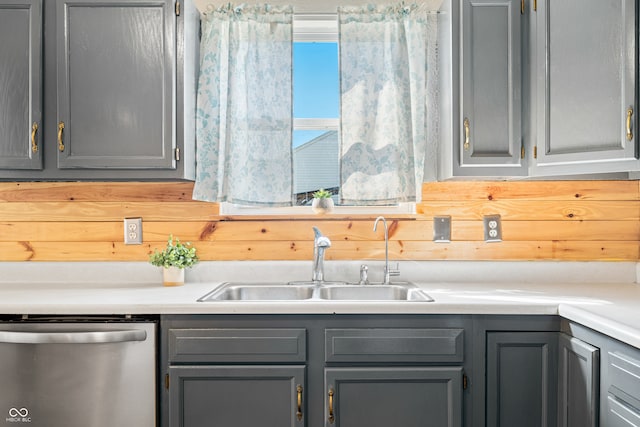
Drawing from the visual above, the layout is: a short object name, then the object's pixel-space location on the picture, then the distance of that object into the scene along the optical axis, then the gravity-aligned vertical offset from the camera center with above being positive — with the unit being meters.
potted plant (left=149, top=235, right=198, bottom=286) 2.19 -0.20
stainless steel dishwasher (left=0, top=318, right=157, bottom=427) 1.75 -0.58
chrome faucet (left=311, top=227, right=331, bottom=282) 2.25 -0.21
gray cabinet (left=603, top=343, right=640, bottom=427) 1.36 -0.49
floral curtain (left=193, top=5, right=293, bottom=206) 2.26 +0.49
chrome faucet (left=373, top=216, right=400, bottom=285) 2.23 -0.22
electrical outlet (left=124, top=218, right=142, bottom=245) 2.37 -0.08
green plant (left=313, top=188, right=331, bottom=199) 2.34 +0.09
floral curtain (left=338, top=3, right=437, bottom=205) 2.27 +0.52
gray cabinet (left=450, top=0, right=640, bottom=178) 1.76 +0.49
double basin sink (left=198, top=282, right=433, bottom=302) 2.23 -0.34
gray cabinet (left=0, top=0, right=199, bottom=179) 2.03 +0.51
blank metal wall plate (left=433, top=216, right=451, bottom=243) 2.36 -0.07
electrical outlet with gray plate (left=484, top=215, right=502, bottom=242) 2.35 -0.07
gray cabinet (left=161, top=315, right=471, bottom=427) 1.76 -0.56
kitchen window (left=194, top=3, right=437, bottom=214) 2.26 +0.50
